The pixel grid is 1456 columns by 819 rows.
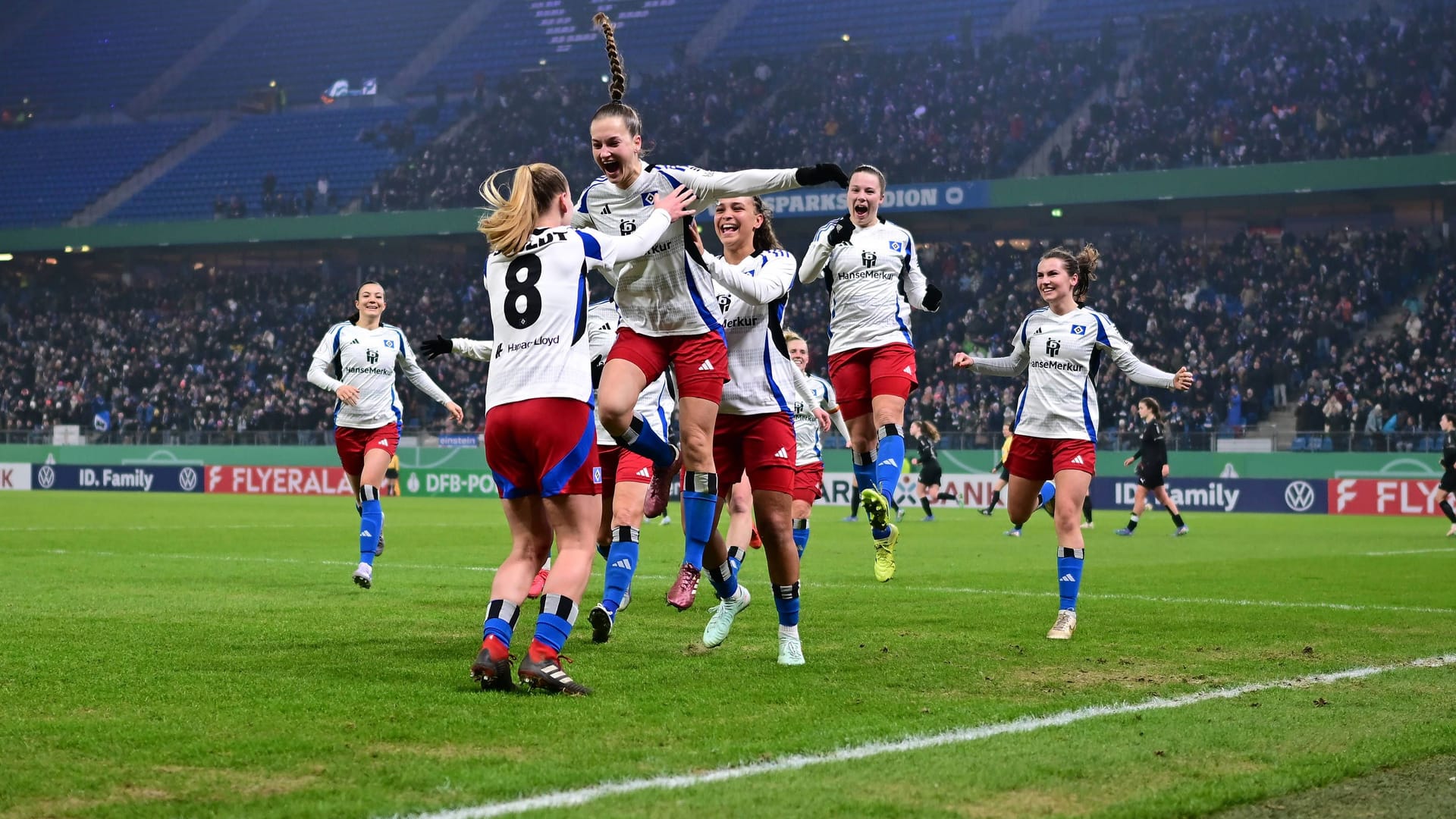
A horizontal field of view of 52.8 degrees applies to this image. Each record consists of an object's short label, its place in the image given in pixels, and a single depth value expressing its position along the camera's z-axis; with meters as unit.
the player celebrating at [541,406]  6.16
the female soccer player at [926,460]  28.14
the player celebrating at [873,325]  10.77
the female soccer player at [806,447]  11.21
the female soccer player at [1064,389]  9.05
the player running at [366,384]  13.16
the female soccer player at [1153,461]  24.08
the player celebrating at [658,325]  7.36
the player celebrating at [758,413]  7.35
